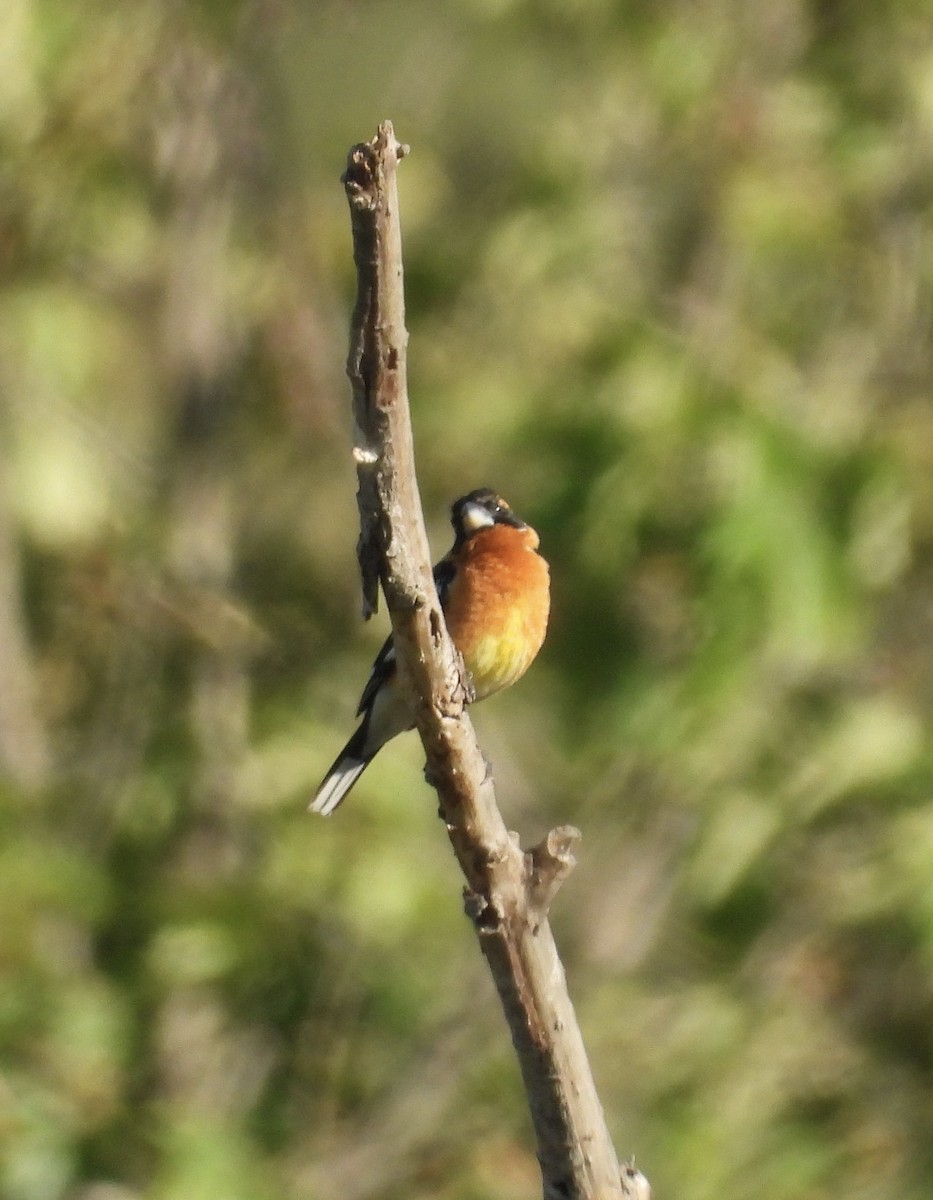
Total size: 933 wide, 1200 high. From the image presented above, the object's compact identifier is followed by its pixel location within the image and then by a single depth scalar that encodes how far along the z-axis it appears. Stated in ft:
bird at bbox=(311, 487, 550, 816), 30.17
